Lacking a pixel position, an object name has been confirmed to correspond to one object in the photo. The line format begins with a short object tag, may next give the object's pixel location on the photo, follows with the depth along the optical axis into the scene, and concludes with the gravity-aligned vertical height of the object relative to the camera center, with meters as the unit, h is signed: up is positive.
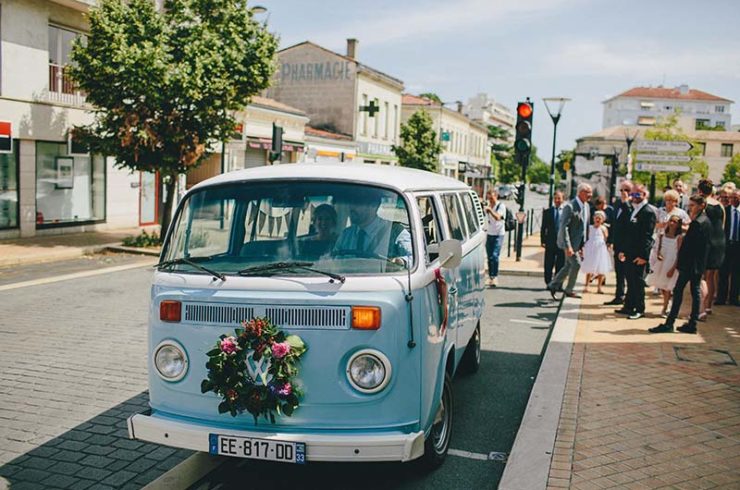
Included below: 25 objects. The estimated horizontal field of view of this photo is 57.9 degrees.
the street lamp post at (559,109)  24.03 +3.27
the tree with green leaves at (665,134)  55.78 +5.99
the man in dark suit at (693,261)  8.57 -0.73
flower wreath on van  3.92 -1.08
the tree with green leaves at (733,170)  94.44 +5.13
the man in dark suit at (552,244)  12.52 -0.85
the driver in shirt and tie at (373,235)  4.31 -0.28
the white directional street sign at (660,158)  18.53 +1.27
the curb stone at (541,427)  4.43 -1.81
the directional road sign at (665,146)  18.43 +1.61
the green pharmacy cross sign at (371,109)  34.20 +4.25
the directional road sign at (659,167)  18.39 +1.00
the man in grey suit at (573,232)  11.55 -0.55
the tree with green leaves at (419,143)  48.62 +3.70
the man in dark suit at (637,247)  9.91 -0.68
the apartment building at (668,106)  139.25 +20.85
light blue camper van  3.93 -0.80
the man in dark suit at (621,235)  10.48 -0.53
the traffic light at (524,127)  14.45 +1.54
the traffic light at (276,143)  18.58 +1.24
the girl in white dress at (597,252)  12.41 -0.97
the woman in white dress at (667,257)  9.98 -0.81
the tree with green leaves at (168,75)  16.62 +2.75
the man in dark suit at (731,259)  11.34 -0.91
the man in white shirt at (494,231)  13.16 -0.68
